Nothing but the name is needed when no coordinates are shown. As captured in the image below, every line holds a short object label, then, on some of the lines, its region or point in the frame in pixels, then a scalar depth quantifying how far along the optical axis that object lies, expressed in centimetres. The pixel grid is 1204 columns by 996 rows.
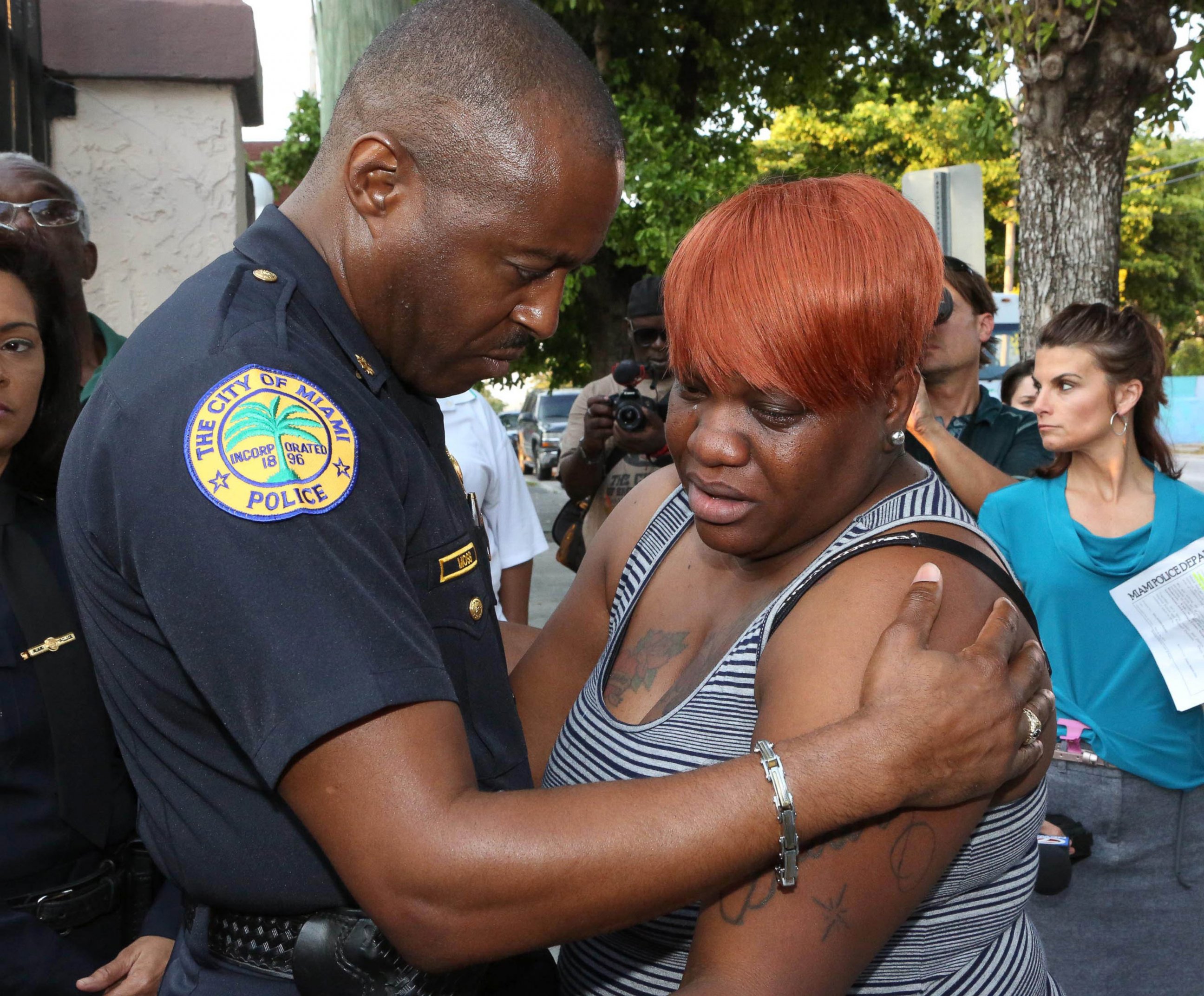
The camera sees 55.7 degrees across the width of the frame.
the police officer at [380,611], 120
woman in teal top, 315
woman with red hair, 137
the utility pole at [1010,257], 3145
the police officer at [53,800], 193
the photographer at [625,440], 476
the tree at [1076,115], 608
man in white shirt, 412
